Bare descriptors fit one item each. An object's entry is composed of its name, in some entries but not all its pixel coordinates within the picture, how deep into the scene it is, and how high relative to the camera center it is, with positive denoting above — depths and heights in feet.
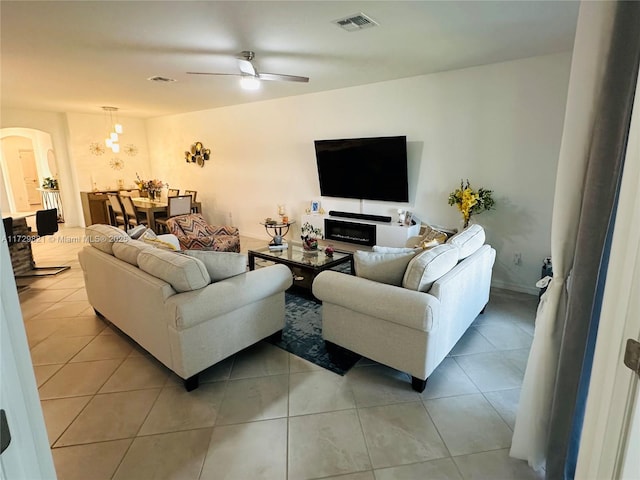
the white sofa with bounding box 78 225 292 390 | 7.12 -2.78
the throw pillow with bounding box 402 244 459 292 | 7.03 -2.00
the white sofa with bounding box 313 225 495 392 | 6.87 -2.74
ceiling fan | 10.05 +2.99
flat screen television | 15.05 +0.21
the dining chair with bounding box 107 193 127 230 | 21.56 -2.14
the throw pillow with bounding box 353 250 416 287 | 7.66 -2.07
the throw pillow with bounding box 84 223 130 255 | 9.43 -1.68
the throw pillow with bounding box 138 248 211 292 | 7.10 -1.99
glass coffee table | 11.55 -2.99
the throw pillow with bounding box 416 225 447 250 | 9.36 -1.98
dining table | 19.90 -1.91
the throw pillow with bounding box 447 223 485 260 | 8.54 -1.77
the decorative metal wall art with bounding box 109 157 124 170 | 26.30 +0.96
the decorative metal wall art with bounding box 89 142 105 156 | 24.90 +2.01
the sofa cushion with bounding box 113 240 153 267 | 8.39 -1.84
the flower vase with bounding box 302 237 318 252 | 12.69 -2.57
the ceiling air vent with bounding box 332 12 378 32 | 8.30 +3.71
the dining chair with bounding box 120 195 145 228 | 20.49 -2.20
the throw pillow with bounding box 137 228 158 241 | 9.90 -1.75
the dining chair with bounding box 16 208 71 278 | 14.89 -2.30
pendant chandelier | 21.47 +3.52
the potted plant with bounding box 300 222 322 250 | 12.69 -2.54
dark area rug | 8.46 -4.50
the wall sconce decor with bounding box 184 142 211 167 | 23.80 +1.43
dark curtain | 3.76 -0.84
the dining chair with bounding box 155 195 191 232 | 19.45 -1.88
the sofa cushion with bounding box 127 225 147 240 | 10.62 -1.74
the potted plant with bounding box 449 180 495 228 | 12.44 -1.08
